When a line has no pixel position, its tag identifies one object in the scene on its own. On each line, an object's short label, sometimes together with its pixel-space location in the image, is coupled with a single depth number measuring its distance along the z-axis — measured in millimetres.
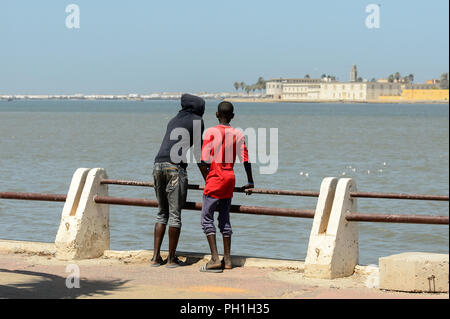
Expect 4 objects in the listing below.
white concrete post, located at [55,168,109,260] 17107
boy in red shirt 15664
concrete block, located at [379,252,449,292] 13821
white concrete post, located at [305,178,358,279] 15038
